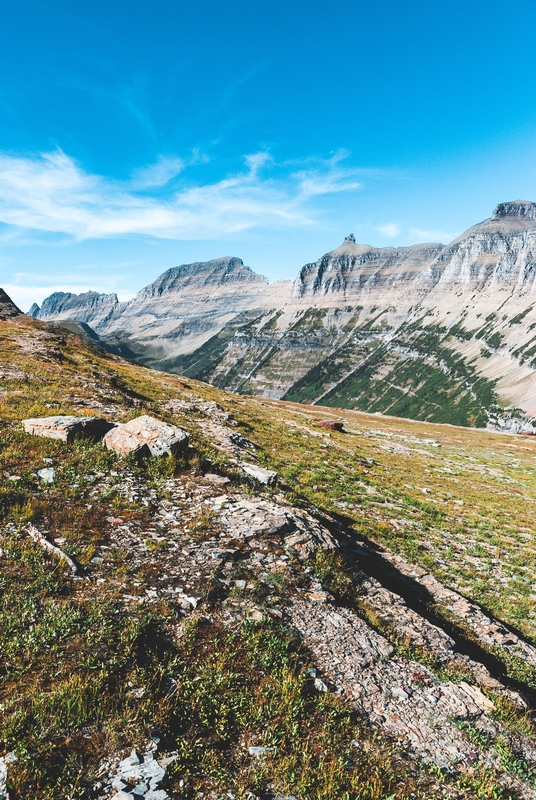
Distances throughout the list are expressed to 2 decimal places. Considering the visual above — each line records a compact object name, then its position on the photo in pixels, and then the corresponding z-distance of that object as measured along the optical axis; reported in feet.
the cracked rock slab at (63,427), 55.21
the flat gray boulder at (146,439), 56.13
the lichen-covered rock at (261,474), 61.67
